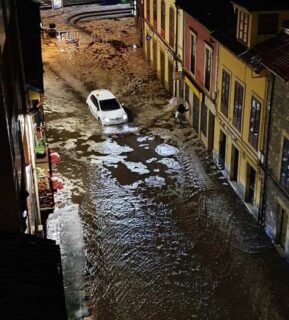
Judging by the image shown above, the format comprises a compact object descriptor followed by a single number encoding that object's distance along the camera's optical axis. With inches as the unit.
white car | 1464.1
